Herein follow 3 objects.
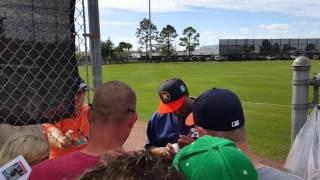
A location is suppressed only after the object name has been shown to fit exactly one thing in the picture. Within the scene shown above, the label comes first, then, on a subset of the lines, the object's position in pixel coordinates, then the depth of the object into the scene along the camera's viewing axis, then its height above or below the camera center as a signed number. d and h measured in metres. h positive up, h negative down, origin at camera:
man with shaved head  1.66 -0.34
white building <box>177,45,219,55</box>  67.21 +1.27
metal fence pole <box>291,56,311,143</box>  2.64 -0.32
